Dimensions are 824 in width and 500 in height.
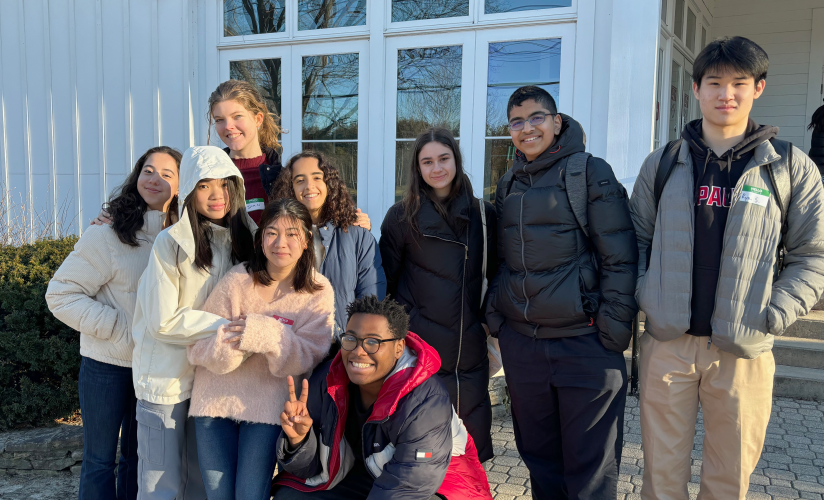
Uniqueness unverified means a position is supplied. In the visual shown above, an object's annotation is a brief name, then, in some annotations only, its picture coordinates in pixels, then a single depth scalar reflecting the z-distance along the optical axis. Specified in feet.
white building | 18.99
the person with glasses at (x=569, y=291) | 8.65
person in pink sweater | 8.13
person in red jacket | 7.89
